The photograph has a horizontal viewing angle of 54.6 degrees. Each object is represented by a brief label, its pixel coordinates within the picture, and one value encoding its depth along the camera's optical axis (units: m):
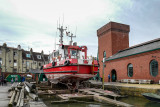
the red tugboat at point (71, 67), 13.12
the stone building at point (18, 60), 36.16
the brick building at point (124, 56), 16.61
